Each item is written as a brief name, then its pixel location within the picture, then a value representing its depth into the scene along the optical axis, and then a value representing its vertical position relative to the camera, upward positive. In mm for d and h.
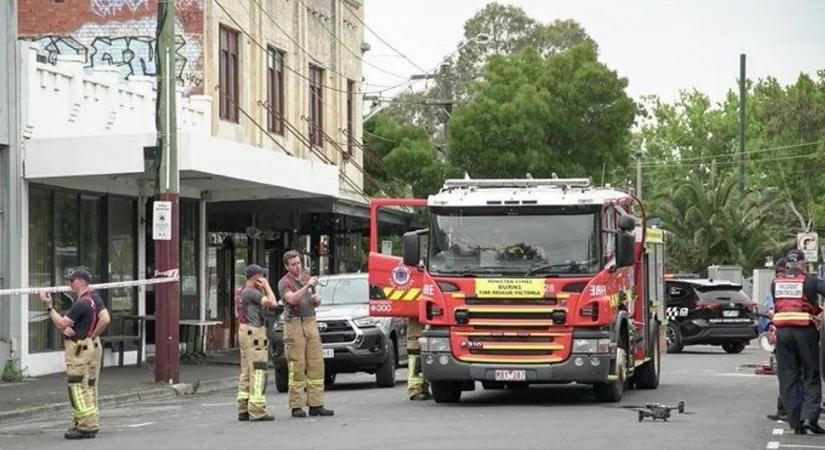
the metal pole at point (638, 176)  70525 +3252
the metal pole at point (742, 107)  71706 +6607
